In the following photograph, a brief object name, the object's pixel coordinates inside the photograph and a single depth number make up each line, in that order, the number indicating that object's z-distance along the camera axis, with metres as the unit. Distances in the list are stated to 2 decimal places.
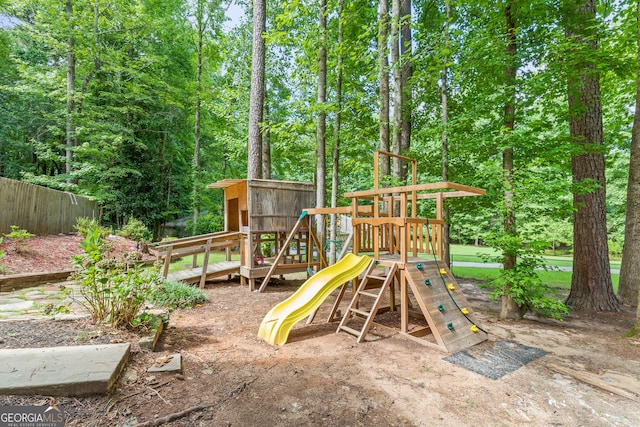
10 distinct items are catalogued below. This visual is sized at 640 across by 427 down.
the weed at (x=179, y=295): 5.20
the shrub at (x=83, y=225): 9.80
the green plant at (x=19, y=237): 7.21
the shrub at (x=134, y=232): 12.05
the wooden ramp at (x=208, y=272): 6.91
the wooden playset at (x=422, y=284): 3.88
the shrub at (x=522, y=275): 4.45
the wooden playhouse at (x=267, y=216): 7.16
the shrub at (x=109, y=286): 3.21
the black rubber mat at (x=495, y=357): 3.18
